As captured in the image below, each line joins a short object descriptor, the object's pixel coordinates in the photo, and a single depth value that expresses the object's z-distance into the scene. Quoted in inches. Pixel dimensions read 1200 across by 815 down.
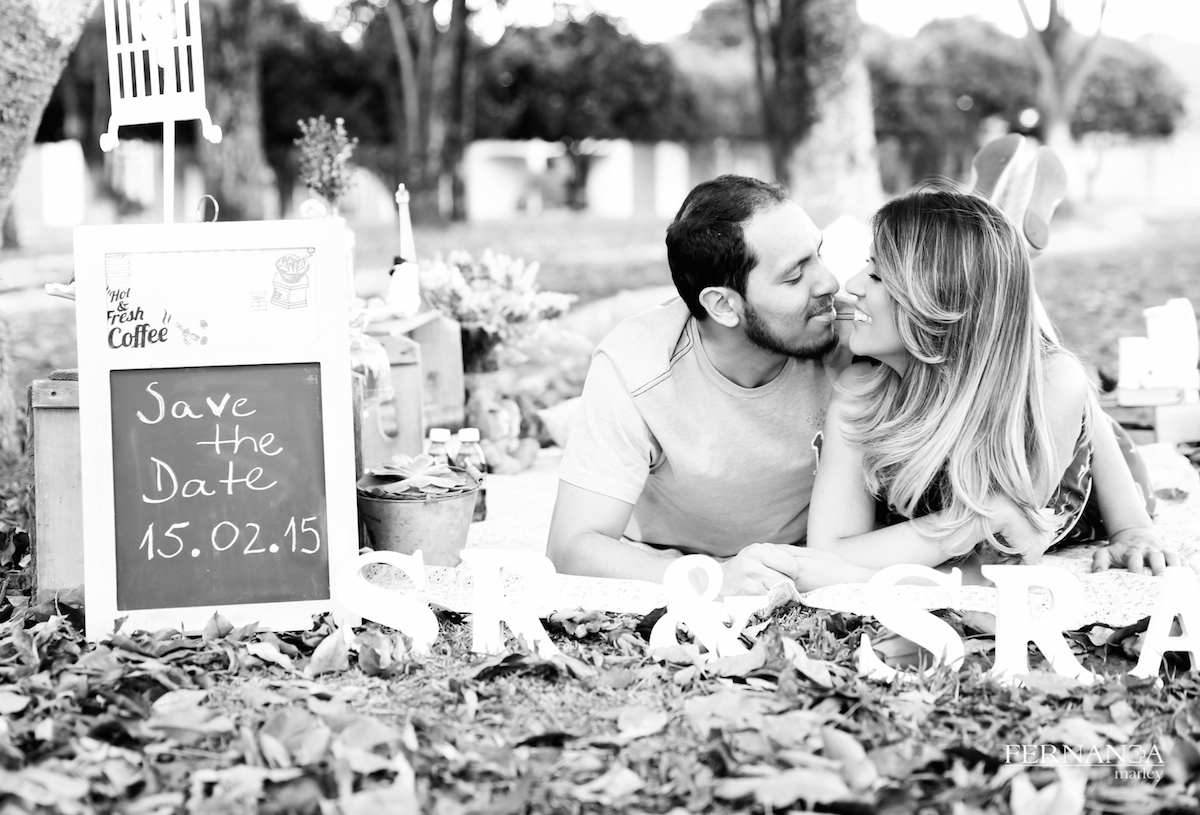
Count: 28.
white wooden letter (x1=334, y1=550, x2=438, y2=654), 93.2
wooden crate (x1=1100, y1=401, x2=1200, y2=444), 161.9
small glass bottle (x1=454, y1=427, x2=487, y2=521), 126.0
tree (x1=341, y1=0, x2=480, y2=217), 499.5
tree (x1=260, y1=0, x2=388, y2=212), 676.7
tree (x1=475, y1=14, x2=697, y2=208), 750.5
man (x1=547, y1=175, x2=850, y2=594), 105.8
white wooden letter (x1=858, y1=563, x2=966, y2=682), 87.3
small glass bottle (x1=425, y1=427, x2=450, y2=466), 125.1
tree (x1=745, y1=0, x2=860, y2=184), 331.0
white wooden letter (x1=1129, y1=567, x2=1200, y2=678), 85.4
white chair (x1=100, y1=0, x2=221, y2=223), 106.2
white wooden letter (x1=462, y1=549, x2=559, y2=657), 92.0
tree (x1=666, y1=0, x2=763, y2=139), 884.6
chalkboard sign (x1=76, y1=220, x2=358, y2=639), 95.8
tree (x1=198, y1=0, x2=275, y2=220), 359.9
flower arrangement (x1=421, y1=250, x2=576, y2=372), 162.1
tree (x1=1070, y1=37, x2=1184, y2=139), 896.9
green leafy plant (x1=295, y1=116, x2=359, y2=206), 132.1
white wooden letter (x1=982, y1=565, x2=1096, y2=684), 86.4
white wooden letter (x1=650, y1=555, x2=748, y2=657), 90.0
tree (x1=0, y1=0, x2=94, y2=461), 140.8
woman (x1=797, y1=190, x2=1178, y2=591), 101.2
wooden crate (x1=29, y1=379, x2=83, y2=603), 102.0
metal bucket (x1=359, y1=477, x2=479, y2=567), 109.0
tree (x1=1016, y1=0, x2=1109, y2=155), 567.5
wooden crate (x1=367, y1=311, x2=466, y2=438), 157.2
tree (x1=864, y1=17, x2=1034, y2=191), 864.3
